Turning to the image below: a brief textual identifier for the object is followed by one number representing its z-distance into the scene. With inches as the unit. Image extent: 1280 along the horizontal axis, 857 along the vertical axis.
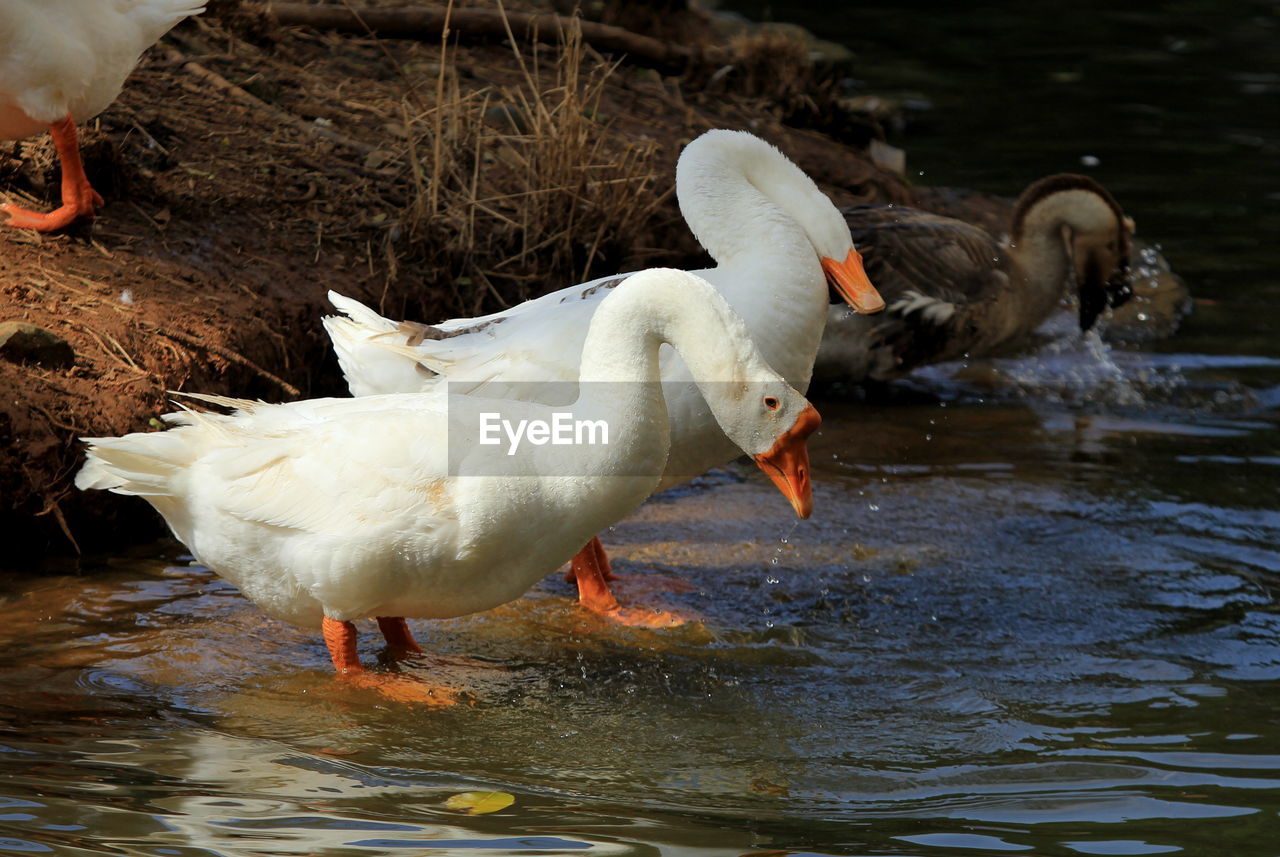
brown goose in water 327.9
